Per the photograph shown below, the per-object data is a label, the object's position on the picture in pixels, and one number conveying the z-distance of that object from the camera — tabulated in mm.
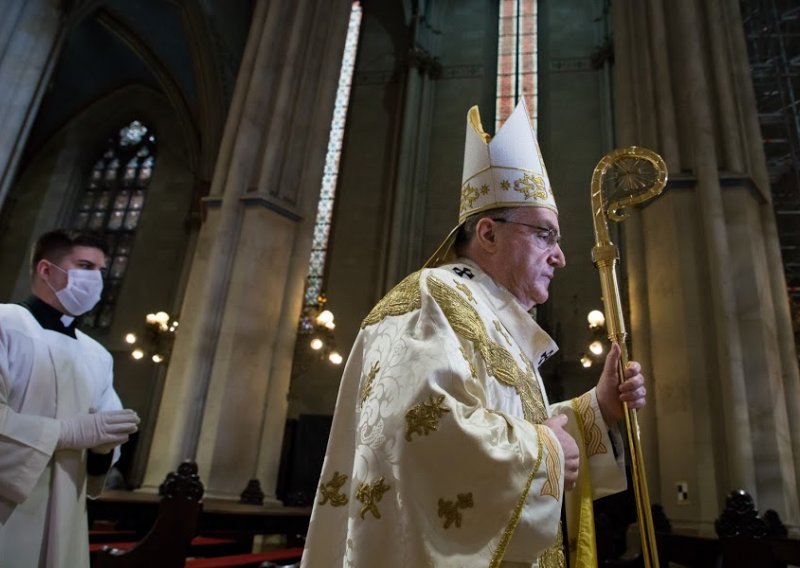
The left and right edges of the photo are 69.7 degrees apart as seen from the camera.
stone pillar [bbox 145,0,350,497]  5895
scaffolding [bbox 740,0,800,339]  8289
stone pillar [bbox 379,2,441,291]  11516
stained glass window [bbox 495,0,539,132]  12766
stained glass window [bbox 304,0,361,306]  11984
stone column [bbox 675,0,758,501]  4445
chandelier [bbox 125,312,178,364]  8414
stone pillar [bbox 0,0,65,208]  7070
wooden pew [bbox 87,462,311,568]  2471
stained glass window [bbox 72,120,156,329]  14484
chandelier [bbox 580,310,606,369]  7569
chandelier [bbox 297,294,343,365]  8250
